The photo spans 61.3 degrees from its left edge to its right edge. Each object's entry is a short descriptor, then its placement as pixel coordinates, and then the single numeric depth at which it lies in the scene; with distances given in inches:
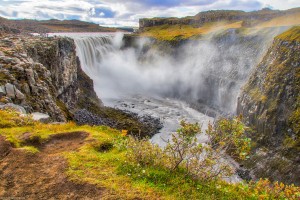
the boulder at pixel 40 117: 630.7
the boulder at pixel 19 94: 704.1
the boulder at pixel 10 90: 684.7
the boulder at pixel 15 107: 602.2
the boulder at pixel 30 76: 805.2
